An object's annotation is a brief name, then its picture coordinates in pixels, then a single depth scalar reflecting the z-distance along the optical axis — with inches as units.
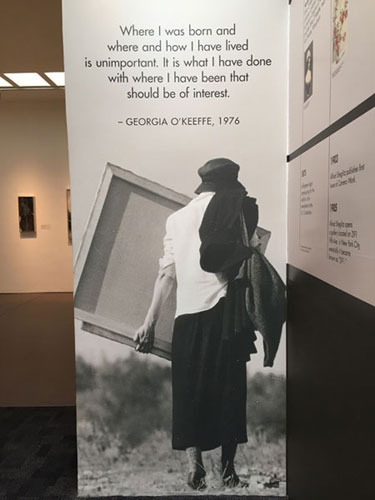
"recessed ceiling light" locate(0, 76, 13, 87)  338.0
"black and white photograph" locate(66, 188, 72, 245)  406.0
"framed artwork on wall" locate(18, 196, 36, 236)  404.8
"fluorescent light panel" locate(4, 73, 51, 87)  320.2
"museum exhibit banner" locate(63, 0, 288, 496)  106.9
